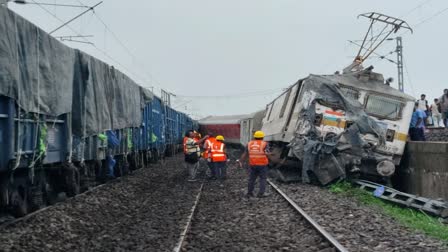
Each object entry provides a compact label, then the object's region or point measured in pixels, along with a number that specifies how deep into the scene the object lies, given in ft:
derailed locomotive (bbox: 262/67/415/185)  48.12
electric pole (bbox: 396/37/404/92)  123.09
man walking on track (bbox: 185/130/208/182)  56.54
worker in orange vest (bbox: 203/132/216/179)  56.49
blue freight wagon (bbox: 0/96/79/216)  26.81
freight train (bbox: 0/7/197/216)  26.91
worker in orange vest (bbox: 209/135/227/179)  55.93
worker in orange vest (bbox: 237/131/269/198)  42.70
